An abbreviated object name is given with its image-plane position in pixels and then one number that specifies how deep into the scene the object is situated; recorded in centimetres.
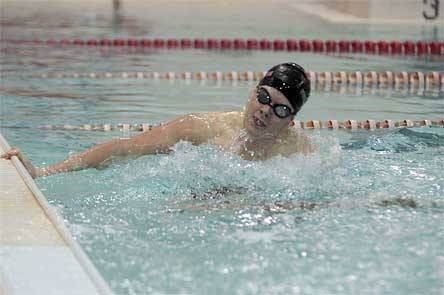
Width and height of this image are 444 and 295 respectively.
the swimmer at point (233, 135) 641
